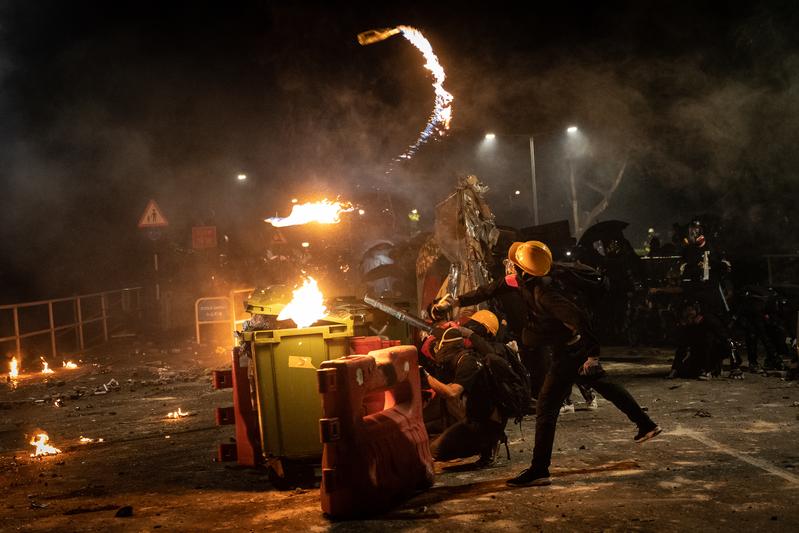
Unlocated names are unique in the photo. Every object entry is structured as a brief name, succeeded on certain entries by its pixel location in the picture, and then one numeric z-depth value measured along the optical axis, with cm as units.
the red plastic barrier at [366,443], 466
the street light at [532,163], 3081
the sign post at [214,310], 1652
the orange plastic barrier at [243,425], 617
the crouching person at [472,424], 590
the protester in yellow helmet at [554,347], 538
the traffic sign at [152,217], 1669
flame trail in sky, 1361
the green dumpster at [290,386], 574
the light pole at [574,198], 3578
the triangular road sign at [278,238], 2115
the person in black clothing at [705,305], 983
